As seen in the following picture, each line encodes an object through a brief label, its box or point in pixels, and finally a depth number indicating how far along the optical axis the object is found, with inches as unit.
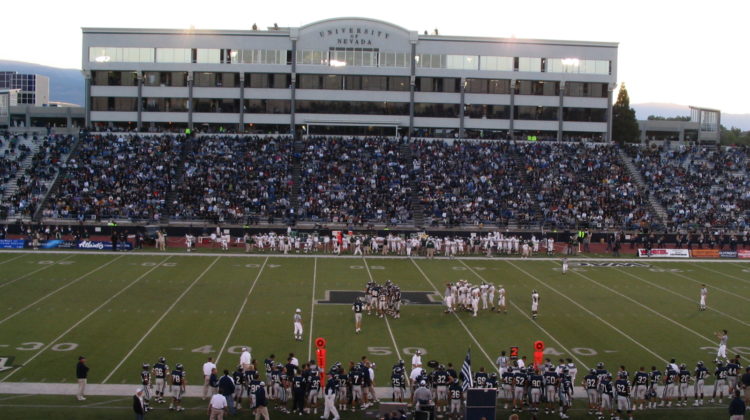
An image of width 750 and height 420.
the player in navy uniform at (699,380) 727.7
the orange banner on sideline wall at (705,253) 1718.8
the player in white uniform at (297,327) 876.6
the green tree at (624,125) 3462.1
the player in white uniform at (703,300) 1107.7
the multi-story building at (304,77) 2429.9
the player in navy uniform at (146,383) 669.5
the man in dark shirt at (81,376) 664.4
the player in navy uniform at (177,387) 663.1
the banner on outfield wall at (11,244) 1567.4
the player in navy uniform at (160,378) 679.7
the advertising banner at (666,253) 1686.8
